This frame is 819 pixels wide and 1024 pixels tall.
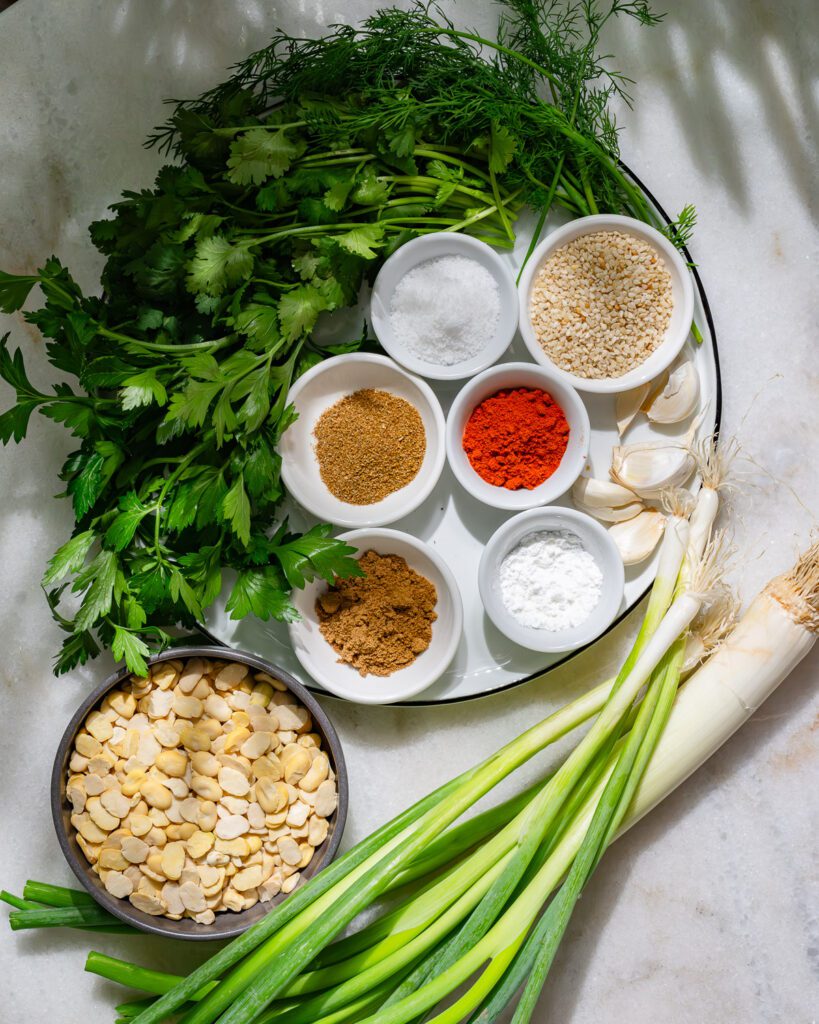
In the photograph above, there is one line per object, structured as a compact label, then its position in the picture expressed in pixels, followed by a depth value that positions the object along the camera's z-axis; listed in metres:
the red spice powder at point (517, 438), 0.68
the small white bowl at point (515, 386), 0.68
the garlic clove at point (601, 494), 0.69
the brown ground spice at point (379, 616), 0.69
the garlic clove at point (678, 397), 0.69
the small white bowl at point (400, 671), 0.68
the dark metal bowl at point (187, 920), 0.66
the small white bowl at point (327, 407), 0.68
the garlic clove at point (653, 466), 0.68
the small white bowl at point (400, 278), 0.68
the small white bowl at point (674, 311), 0.68
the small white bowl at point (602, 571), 0.68
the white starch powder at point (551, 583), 0.68
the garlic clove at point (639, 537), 0.69
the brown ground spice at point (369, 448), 0.69
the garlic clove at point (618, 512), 0.69
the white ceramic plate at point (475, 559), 0.69
